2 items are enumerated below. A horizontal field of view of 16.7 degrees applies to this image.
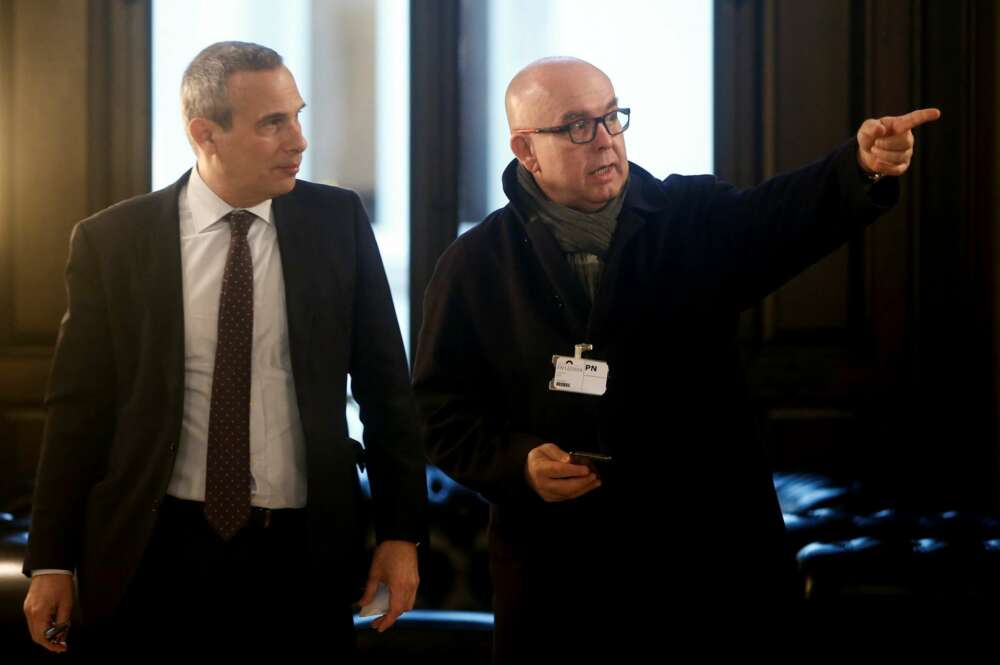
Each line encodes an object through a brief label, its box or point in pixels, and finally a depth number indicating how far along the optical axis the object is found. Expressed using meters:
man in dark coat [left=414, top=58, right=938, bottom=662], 4.97
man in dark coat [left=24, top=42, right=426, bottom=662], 4.89
